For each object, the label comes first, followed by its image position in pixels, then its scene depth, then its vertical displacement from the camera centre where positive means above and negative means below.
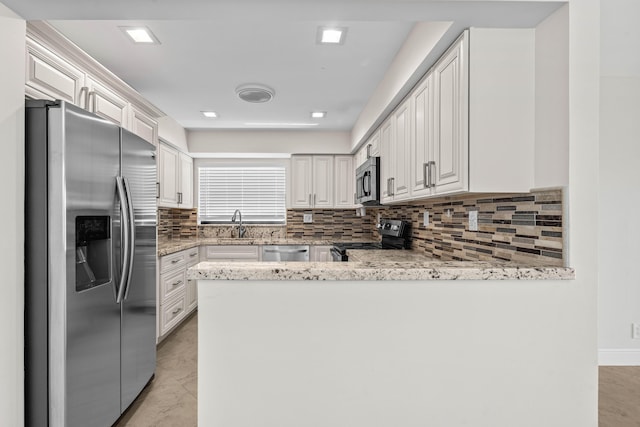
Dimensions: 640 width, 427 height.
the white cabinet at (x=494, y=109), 1.49 +0.47
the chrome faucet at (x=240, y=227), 4.96 -0.23
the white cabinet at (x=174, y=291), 3.19 -0.85
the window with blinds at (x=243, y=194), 5.09 +0.27
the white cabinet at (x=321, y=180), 4.73 +0.45
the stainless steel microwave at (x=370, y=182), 3.12 +0.29
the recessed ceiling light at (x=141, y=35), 2.08 +1.14
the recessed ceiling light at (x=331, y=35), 2.06 +1.13
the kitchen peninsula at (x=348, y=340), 1.27 -0.49
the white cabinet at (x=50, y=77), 1.61 +0.72
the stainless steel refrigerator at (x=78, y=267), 1.52 -0.28
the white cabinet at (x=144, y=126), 2.64 +0.73
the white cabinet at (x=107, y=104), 2.12 +0.75
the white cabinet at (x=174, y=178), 3.77 +0.43
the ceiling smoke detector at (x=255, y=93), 3.00 +1.11
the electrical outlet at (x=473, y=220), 2.04 -0.05
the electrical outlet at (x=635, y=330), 2.69 -0.96
